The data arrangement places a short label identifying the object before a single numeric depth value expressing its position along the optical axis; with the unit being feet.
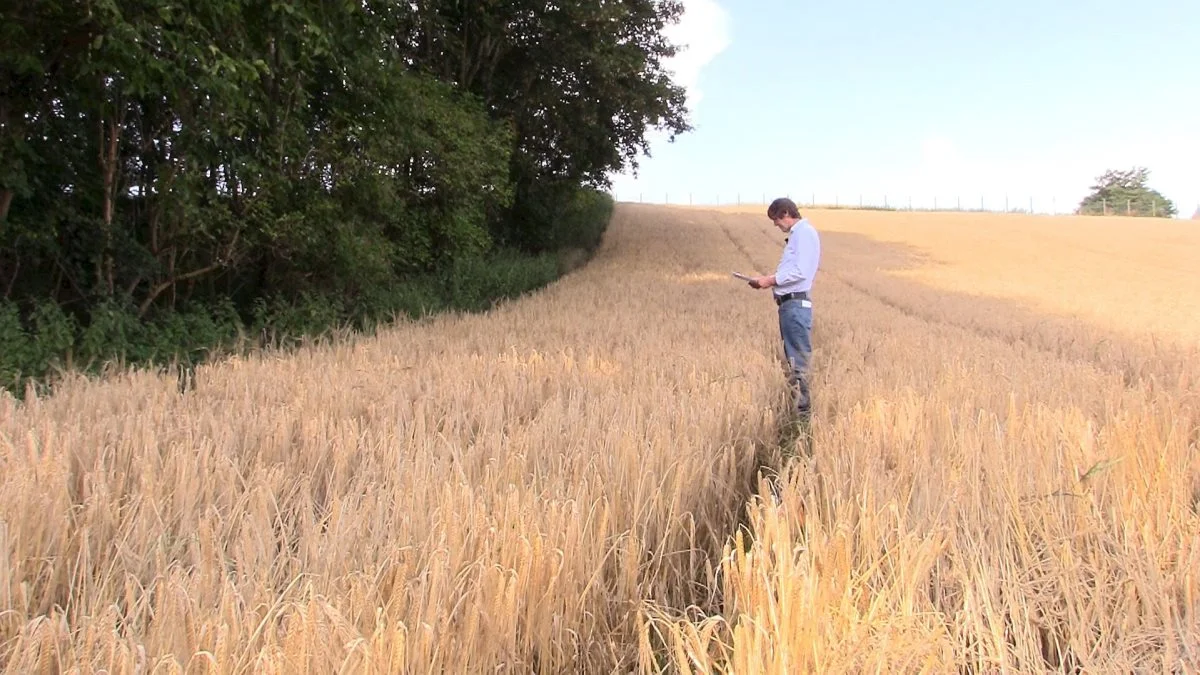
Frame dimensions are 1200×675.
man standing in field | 16.12
